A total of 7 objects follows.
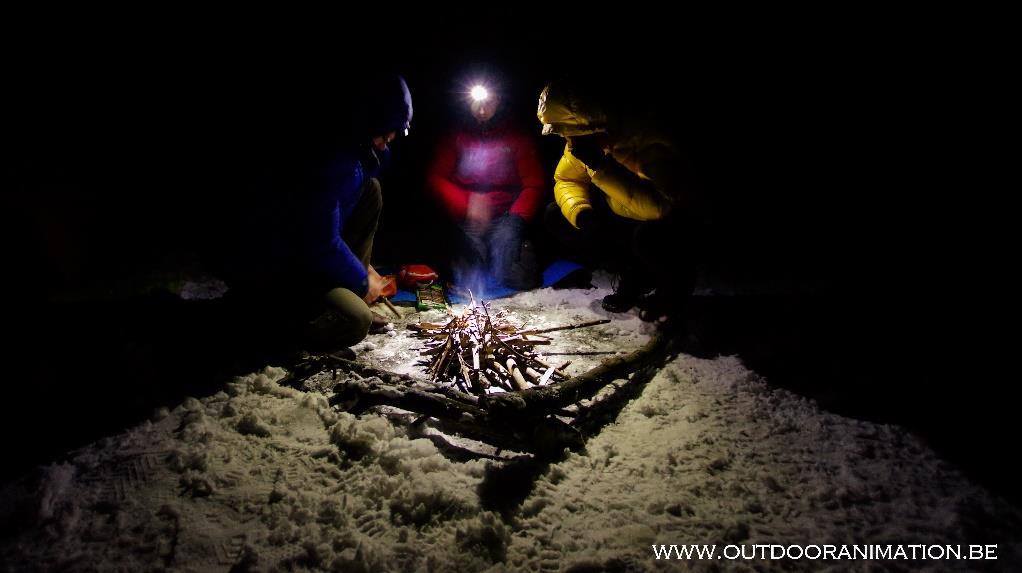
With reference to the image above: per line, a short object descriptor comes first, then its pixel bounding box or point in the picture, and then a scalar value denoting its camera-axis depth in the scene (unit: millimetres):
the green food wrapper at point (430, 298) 4861
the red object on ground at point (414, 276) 5184
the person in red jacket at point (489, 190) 5750
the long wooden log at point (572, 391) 2389
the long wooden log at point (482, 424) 2414
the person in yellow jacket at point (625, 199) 3873
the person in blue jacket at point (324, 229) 3262
